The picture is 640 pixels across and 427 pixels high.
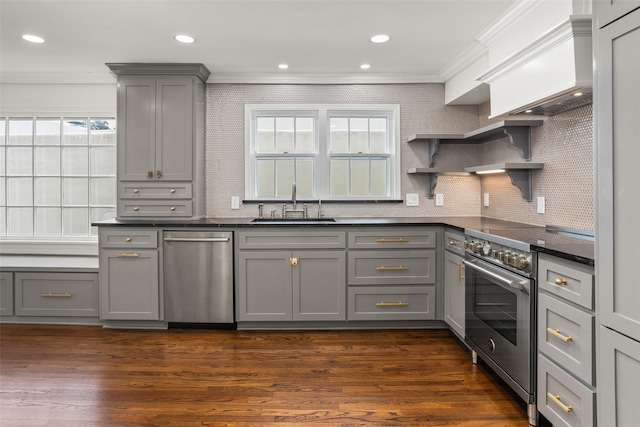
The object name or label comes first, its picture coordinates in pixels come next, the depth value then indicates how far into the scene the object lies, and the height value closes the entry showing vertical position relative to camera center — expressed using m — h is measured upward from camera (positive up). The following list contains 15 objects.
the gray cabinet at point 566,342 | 1.63 -0.58
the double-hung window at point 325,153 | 4.02 +0.63
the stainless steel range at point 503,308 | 2.02 -0.55
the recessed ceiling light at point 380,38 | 3.01 +1.37
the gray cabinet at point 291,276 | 3.35 -0.53
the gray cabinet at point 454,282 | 2.95 -0.54
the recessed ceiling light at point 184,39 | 3.01 +1.37
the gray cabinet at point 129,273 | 3.43 -0.51
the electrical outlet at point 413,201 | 4.04 +0.14
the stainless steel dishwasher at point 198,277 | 3.38 -0.54
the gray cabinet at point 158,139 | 3.62 +0.70
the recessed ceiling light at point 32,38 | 3.06 +1.40
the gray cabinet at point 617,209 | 1.31 +0.02
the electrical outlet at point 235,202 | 4.00 +0.12
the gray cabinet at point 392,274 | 3.36 -0.52
